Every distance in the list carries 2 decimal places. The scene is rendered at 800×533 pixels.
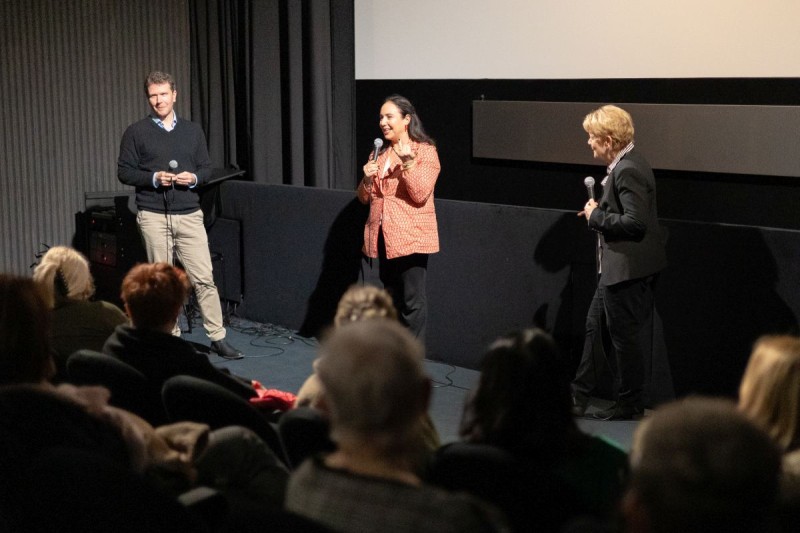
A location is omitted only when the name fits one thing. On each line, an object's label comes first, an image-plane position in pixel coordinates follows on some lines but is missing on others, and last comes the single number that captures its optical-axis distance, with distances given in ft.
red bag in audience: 10.49
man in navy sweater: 18.26
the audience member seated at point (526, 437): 6.63
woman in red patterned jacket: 16.08
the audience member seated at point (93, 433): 7.12
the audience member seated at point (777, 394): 7.00
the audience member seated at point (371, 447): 5.27
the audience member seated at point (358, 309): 9.37
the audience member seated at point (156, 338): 9.95
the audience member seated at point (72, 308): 11.35
